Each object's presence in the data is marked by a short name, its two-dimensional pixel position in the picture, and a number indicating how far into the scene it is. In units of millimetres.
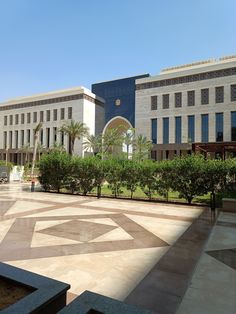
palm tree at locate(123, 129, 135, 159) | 58347
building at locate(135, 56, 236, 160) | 50656
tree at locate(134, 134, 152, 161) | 55000
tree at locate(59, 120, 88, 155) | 53469
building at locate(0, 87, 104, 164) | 68500
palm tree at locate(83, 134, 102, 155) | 62575
